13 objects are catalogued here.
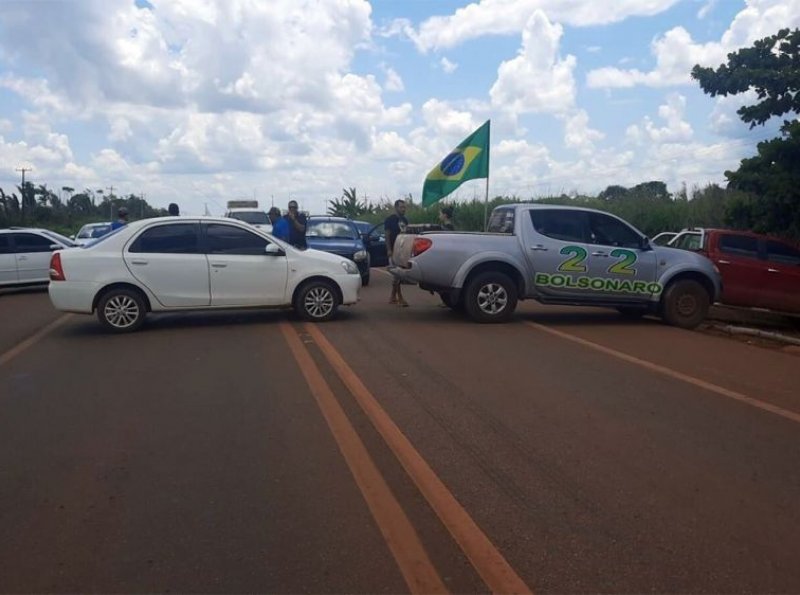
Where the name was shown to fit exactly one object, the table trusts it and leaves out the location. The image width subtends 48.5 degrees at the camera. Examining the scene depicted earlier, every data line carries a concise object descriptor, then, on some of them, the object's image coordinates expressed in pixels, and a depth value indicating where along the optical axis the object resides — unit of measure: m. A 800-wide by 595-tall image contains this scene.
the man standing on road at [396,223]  16.58
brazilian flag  21.19
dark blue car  19.36
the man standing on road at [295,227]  16.25
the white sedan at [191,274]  12.52
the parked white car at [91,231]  28.34
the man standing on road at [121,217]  17.89
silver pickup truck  13.46
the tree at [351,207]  58.81
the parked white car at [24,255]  20.25
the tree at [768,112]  15.87
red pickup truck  15.90
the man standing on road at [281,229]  16.41
